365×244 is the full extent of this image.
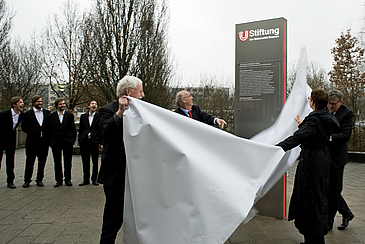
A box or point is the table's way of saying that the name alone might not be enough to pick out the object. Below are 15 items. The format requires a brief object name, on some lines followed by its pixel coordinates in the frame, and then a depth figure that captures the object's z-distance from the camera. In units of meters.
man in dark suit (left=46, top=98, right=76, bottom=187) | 7.52
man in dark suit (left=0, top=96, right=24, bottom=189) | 7.27
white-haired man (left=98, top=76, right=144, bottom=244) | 3.06
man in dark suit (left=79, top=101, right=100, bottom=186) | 7.71
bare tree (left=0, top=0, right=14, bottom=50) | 16.94
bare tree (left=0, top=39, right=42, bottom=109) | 22.69
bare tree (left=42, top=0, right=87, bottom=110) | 23.98
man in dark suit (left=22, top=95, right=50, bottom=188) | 7.41
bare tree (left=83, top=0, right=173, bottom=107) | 14.05
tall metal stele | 4.85
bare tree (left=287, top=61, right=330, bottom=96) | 20.86
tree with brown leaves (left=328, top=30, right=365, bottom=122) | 14.70
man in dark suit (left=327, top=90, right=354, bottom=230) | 4.27
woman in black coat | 3.51
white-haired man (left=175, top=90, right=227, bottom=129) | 4.88
